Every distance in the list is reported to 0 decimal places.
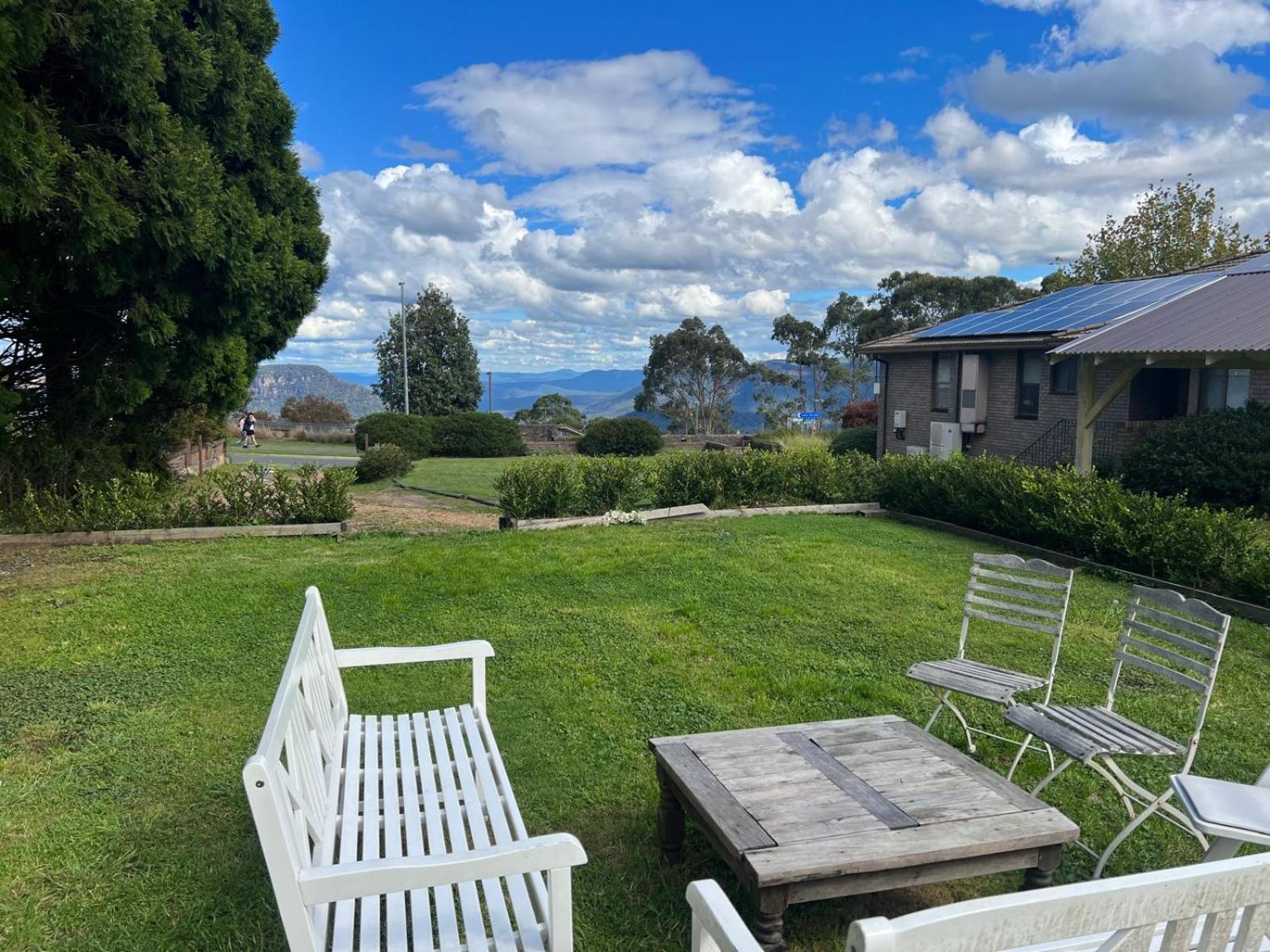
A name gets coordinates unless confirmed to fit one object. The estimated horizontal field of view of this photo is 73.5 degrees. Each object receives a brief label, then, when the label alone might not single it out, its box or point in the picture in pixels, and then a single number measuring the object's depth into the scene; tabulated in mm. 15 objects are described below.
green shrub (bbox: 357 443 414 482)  20969
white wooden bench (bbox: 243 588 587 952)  2047
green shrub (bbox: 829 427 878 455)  25844
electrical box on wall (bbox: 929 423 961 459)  21781
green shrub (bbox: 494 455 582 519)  11852
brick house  14078
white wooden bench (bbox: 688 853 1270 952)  1360
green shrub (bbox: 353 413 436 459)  28828
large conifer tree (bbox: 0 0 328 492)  8156
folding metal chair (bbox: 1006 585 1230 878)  3312
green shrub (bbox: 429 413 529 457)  30531
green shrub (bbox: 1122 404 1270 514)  13008
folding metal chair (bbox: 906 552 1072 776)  4082
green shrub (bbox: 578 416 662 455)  30225
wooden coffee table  2602
